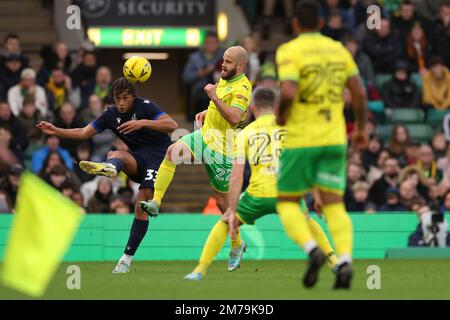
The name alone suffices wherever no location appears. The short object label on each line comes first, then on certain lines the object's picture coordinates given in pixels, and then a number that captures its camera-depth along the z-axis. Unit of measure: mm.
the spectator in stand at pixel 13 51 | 23766
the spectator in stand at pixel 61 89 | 23869
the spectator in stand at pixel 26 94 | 23219
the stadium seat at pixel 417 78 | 26408
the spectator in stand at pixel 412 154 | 24172
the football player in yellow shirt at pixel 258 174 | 13883
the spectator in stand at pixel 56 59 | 24516
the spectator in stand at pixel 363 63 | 25094
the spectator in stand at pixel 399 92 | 25766
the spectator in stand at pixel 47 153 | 22531
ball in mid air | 16297
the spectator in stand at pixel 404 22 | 26734
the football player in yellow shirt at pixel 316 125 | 12008
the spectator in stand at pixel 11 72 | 23703
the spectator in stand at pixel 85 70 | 24406
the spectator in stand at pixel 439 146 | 24703
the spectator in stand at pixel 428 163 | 24031
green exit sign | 26391
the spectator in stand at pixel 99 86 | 24109
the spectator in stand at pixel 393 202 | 22422
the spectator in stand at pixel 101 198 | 21625
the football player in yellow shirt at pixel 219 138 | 15615
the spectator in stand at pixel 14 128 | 22764
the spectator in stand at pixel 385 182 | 22875
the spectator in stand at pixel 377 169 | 23344
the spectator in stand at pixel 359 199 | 22516
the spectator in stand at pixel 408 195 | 22453
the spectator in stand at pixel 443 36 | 27031
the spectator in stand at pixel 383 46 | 26172
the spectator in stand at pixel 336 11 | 26370
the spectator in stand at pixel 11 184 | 21609
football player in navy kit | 16000
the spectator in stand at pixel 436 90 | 25891
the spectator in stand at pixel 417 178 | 22962
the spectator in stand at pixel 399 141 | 24359
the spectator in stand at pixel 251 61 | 24531
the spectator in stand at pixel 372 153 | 23928
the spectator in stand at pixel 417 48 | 26555
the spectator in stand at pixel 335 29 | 25859
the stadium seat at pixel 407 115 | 25938
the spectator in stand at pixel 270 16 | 27750
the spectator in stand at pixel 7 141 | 22438
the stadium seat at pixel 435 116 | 25906
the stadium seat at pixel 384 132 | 25438
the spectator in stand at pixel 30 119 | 23078
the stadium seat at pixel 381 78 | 26450
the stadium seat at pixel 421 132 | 25750
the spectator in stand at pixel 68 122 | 23000
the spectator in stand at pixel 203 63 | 24453
